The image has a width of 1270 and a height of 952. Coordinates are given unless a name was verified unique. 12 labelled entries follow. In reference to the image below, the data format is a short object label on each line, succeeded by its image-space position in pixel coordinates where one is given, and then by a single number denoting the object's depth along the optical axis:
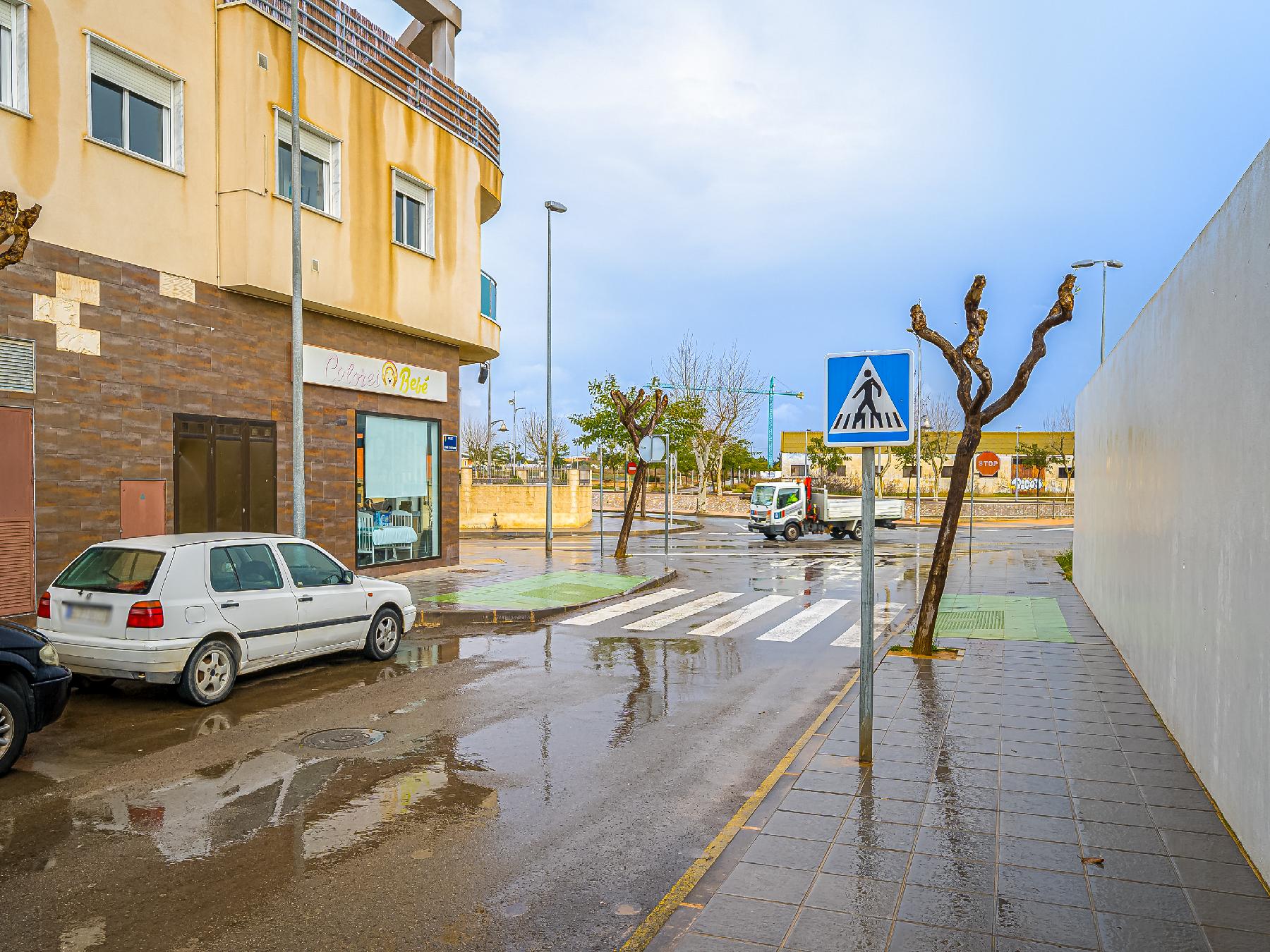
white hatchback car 8.38
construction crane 104.94
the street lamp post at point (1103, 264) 29.10
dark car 6.48
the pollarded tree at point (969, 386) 11.21
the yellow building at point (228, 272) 12.58
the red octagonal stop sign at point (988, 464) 23.61
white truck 33.66
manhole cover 7.36
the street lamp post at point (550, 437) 25.91
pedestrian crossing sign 6.64
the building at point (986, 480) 74.81
